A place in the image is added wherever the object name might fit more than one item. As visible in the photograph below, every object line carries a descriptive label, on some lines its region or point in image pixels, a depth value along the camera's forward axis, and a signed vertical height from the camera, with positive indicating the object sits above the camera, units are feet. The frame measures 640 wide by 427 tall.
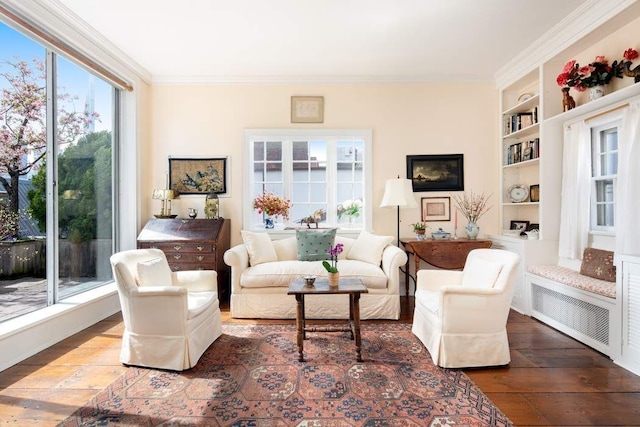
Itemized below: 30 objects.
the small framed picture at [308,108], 14.40 +4.56
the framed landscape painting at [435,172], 14.47 +1.78
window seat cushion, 8.55 -1.91
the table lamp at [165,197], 13.42 +0.68
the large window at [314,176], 14.65 +1.66
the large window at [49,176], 8.52 +1.15
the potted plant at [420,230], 13.48 -0.68
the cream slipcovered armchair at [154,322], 7.66 -2.53
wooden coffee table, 8.27 -2.06
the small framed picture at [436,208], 14.52 +0.22
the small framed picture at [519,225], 13.26 -0.50
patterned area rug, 6.00 -3.66
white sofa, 11.25 -2.64
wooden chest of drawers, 12.43 -1.05
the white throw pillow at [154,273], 8.23 -1.53
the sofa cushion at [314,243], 12.69 -1.14
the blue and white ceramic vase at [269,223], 14.51 -0.41
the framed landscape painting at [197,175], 14.42 +1.68
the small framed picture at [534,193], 12.64 +0.77
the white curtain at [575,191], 10.49 +0.70
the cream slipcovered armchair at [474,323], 7.76 -2.58
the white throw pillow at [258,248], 12.27 -1.28
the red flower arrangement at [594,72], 9.11 +4.16
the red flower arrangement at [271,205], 13.80 +0.36
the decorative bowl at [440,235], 13.50 -0.89
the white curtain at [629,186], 8.40 +0.69
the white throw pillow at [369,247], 12.35 -1.30
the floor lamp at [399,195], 13.07 +0.73
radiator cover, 8.62 -2.90
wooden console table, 12.70 -1.45
